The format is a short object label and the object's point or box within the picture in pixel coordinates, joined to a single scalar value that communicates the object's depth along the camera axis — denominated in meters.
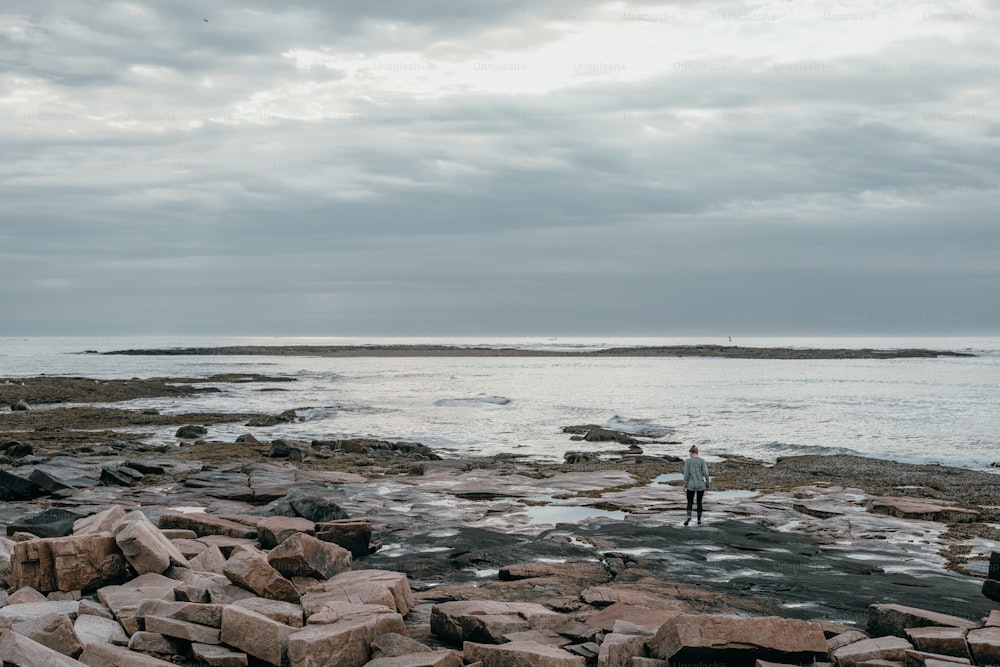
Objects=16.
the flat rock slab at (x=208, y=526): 13.61
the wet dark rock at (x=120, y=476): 20.33
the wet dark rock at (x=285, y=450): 27.80
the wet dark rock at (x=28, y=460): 23.23
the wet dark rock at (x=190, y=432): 34.09
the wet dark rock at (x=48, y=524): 12.91
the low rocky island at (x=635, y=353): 161.75
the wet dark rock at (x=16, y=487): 17.62
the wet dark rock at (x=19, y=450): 26.28
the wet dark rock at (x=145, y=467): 22.23
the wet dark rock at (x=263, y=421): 40.64
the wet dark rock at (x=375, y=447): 30.14
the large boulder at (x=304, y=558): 11.05
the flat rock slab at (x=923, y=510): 18.06
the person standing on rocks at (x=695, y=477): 17.12
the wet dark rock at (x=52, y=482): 18.16
